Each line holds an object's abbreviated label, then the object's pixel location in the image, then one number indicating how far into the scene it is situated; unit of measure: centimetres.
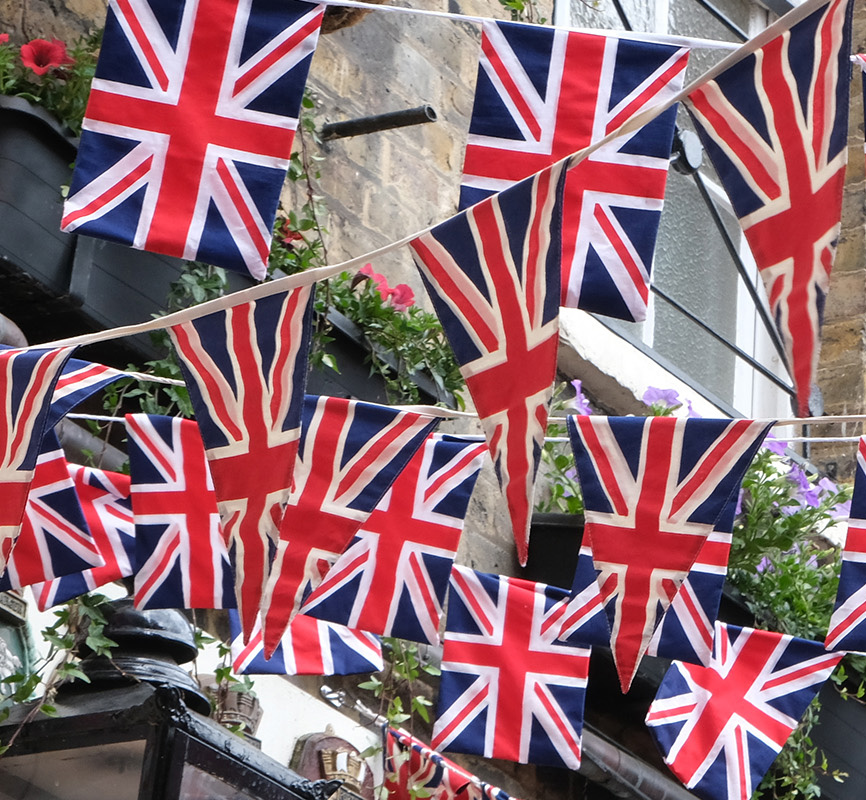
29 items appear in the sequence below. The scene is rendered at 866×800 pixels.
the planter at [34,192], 745
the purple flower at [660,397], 1142
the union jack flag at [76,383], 707
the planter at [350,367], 909
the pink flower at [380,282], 967
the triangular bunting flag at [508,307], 568
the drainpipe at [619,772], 1052
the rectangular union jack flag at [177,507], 769
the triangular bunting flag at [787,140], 531
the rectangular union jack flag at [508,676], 866
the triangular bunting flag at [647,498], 674
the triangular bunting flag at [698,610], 849
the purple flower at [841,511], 1227
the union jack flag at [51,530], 737
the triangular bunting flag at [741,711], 928
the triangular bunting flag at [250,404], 611
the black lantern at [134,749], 621
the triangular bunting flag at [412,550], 810
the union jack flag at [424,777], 855
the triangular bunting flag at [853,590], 823
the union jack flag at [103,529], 768
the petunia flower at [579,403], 1109
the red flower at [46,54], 791
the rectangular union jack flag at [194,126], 615
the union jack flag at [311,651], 805
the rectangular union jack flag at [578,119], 644
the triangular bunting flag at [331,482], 664
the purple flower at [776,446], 1144
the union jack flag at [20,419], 625
